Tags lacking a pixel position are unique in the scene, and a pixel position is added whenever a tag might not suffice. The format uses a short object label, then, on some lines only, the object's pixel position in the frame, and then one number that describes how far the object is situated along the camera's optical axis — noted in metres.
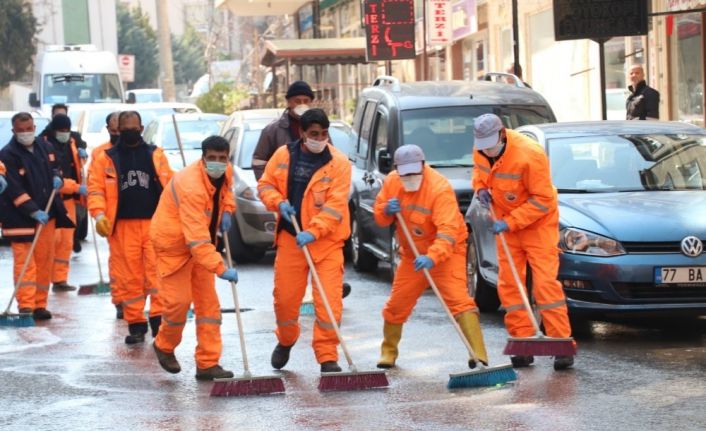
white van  37.44
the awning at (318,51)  30.84
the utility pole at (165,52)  54.31
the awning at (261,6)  44.38
